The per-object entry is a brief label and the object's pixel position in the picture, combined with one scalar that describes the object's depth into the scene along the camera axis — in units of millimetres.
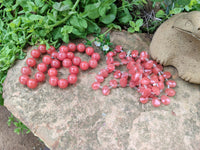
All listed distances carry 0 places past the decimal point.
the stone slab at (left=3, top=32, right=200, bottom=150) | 173
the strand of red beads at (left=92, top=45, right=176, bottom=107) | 198
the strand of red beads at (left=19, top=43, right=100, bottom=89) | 201
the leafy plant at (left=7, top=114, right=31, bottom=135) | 284
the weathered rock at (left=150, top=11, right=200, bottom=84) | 183
